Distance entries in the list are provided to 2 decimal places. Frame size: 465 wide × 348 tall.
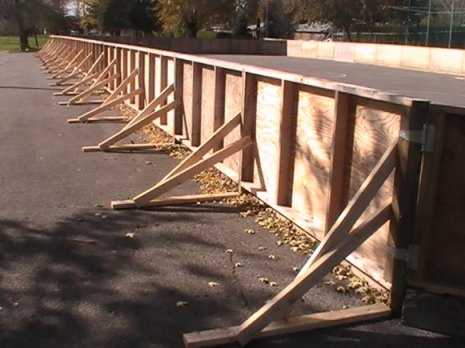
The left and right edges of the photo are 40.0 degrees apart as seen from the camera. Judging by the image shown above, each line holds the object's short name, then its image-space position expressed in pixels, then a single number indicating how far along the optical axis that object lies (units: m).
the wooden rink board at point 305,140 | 4.74
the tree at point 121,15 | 66.31
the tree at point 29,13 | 71.50
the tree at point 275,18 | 63.34
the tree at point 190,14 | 60.16
